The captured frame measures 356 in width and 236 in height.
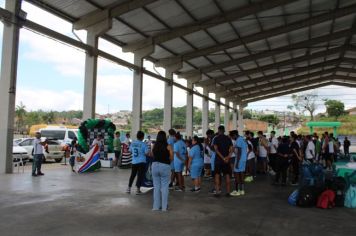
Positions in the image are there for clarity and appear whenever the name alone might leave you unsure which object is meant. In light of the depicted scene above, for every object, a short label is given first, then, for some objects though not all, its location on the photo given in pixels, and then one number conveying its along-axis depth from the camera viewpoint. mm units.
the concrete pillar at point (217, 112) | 33556
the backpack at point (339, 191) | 7336
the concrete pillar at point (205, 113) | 29797
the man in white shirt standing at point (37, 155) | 11625
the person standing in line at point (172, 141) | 9094
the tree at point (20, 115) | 59866
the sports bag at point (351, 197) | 7242
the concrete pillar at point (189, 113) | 26244
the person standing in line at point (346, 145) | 22102
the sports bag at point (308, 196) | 7148
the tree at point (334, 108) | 76750
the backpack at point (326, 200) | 7062
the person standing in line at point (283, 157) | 10094
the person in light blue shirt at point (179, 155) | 8742
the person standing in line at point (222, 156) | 7973
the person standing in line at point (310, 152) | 12828
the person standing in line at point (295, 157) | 10367
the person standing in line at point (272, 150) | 12570
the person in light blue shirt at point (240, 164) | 8648
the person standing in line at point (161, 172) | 6500
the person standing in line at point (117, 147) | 15227
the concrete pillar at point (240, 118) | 40781
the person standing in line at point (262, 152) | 12515
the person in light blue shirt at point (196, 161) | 8789
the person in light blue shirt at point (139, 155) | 8148
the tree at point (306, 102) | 74875
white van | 20633
